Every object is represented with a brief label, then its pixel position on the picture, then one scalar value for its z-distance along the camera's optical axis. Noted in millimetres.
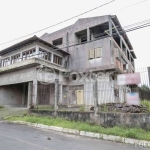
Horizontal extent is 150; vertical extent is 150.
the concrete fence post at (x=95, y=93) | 7125
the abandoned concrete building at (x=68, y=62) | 14062
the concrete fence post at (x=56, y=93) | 8664
